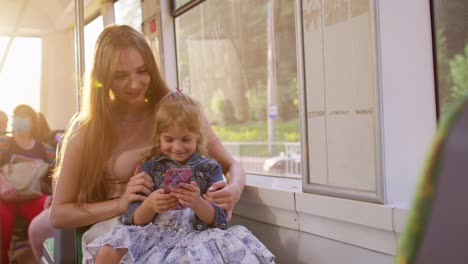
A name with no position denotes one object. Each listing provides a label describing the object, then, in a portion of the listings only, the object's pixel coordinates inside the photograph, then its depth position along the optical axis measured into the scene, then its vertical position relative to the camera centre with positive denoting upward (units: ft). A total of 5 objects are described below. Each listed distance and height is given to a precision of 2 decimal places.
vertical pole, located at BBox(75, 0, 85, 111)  9.72 +1.69
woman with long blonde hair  7.23 -0.08
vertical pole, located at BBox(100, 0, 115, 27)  14.21 +3.27
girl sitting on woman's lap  6.21 -1.08
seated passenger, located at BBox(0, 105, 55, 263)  13.96 -0.49
